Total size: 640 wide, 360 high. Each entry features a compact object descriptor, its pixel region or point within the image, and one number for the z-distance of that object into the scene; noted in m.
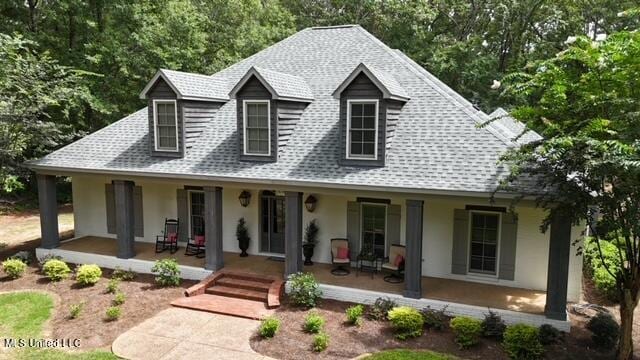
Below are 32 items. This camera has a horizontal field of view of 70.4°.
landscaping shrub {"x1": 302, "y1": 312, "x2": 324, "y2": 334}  9.61
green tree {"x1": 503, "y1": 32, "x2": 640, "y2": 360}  7.26
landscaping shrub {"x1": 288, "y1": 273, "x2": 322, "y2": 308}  10.84
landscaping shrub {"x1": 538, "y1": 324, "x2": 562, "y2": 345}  9.14
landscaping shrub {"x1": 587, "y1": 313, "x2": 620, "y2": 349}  9.07
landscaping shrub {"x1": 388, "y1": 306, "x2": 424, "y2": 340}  9.45
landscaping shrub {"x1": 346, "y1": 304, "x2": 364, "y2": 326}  9.98
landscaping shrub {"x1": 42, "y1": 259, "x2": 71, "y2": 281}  12.89
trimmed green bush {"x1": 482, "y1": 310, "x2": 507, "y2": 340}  9.31
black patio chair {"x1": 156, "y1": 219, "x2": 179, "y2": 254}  14.45
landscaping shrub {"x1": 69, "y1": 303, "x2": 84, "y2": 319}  10.60
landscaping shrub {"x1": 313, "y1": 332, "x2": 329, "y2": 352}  8.92
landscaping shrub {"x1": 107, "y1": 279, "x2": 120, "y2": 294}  11.91
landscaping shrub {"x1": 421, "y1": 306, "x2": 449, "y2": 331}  9.73
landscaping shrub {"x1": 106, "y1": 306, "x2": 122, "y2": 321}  10.41
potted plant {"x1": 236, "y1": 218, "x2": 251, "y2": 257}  14.04
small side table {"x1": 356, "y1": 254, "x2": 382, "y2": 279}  12.25
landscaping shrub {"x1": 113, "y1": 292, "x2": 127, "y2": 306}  11.23
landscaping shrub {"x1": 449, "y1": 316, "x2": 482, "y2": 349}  9.01
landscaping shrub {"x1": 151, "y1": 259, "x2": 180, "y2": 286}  12.41
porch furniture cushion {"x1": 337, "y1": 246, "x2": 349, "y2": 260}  12.56
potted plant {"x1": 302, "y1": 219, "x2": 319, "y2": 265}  13.24
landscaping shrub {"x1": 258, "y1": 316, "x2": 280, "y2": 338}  9.48
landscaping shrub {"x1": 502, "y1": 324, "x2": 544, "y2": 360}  8.57
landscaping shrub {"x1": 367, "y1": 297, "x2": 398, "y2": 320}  10.26
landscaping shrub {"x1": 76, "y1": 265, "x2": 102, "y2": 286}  12.38
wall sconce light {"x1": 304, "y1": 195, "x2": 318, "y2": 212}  13.20
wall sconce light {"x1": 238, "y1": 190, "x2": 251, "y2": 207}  13.82
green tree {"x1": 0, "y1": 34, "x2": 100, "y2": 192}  13.87
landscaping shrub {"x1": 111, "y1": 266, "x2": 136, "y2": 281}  12.84
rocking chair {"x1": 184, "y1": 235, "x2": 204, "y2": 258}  14.07
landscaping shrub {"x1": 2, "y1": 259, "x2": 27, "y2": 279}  13.10
